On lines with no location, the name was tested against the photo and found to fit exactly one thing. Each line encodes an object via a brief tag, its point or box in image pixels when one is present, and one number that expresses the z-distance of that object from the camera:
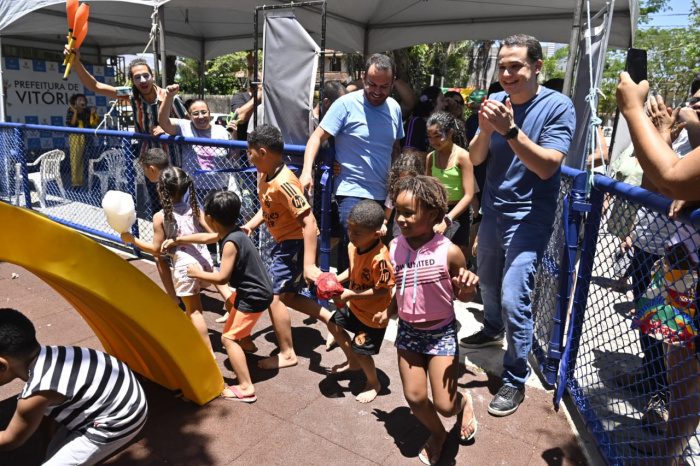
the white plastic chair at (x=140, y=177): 5.22
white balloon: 3.25
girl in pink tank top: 2.35
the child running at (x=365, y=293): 2.65
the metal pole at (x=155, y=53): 5.36
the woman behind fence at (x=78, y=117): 7.11
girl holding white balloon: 3.36
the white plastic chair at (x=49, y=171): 7.27
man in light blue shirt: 3.57
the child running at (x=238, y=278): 2.96
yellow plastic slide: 2.12
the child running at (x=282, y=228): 3.17
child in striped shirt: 1.99
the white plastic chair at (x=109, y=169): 5.67
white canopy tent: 6.63
